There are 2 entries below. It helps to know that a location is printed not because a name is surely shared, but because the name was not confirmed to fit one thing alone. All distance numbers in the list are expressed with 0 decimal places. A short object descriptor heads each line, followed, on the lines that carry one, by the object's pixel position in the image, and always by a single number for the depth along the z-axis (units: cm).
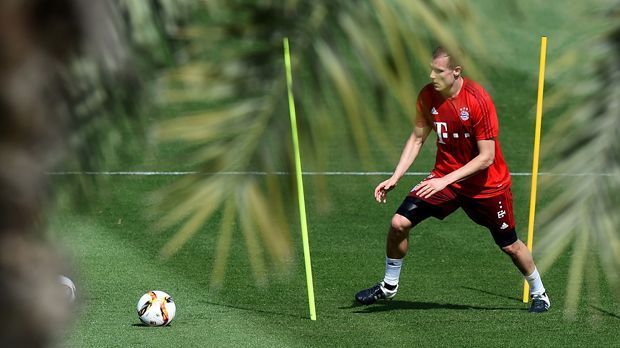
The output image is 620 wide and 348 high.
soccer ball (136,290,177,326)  3543
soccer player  3538
